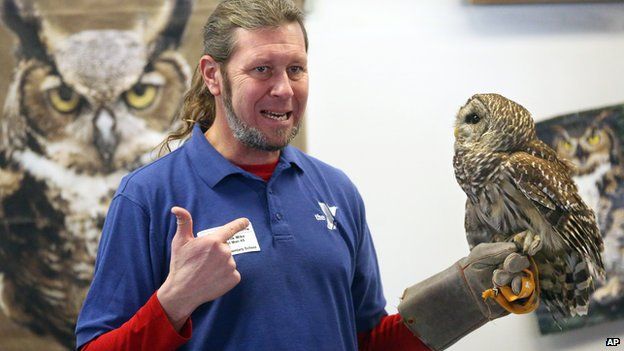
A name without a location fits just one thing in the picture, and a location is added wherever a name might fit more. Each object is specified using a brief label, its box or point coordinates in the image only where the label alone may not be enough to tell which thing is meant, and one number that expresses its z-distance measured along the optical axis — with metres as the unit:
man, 2.02
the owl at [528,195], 2.13
